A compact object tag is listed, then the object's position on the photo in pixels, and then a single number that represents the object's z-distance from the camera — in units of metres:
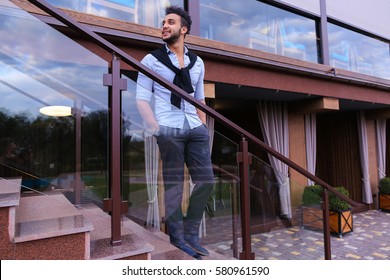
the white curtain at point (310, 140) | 6.14
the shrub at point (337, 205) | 5.07
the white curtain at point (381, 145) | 7.60
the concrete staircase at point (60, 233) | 1.30
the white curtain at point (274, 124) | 5.66
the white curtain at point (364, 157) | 7.14
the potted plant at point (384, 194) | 7.04
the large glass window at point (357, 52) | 6.16
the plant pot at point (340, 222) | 5.00
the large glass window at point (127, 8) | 3.34
